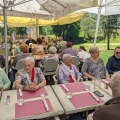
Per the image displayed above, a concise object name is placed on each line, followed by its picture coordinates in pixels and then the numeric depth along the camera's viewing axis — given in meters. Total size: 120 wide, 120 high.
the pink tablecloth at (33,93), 2.40
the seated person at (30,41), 8.92
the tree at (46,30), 24.43
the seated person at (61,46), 9.20
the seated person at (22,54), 4.60
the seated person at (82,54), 5.75
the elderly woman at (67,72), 3.38
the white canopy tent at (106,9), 5.37
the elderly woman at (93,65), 3.70
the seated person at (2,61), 4.56
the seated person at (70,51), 5.52
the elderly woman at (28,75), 2.87
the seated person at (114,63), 4.09
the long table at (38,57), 5.50
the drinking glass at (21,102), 2.15
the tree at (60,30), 21.41
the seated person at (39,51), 6.20
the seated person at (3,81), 3.01
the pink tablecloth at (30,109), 1.92
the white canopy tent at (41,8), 2.69
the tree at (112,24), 19.61
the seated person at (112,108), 1.32
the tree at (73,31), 22.14
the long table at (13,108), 1.90
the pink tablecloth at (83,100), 2.13
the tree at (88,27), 23.26
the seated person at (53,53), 5.06
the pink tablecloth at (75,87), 2.62
